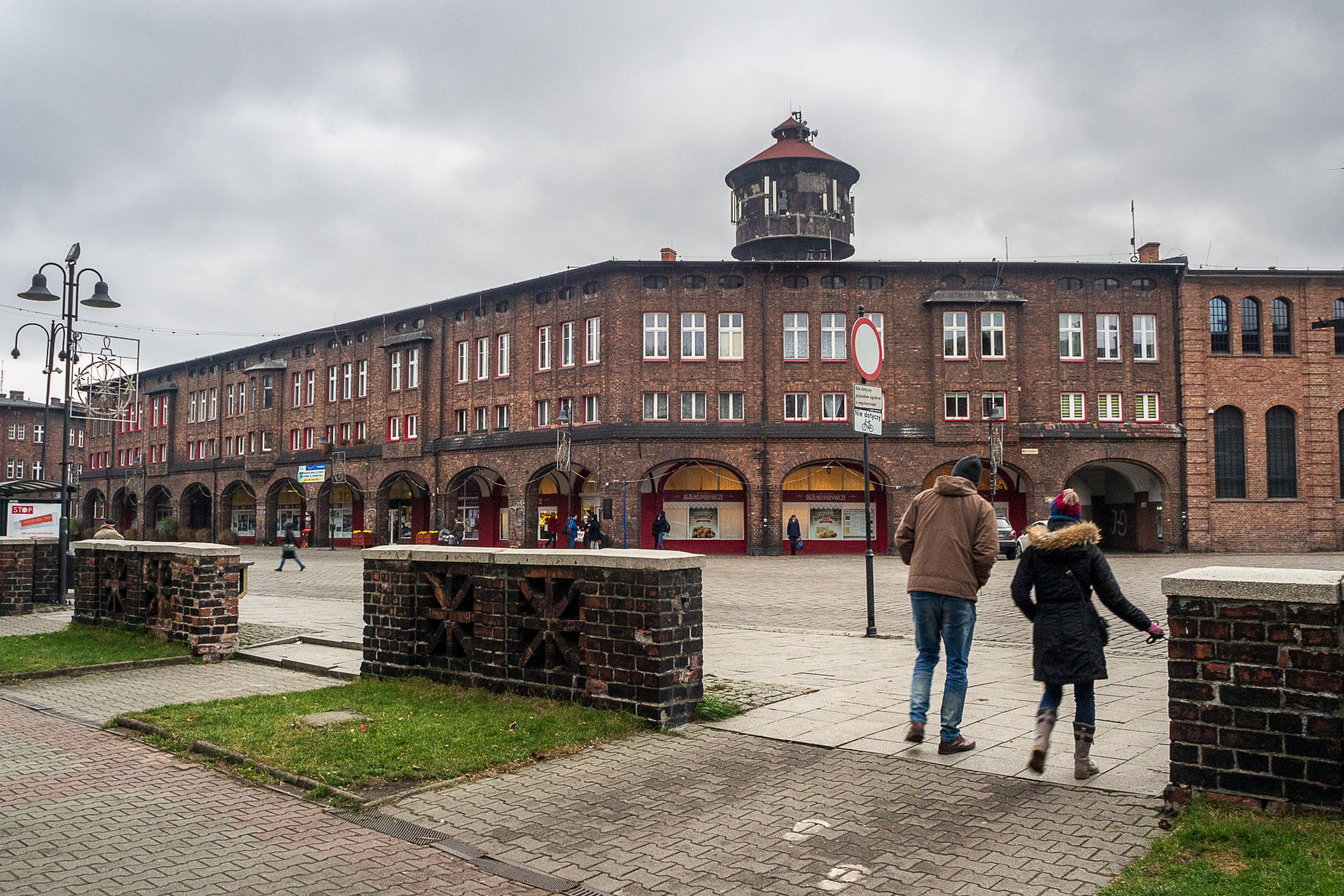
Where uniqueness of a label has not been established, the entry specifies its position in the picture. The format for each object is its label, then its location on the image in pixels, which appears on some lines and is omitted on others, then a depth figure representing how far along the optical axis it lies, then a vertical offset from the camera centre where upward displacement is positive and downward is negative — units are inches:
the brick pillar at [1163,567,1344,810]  179.3 -33.3
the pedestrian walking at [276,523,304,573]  1183.6 -54.4
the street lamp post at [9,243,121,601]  743.1 +151.8
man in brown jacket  251.4 -18.8
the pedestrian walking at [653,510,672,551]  1501.0 -35.7
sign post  552.4 +71.4
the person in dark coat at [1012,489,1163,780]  223.8 -25.6
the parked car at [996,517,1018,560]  1207.6 -43.5
